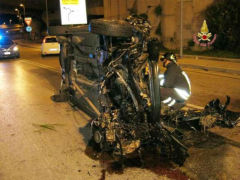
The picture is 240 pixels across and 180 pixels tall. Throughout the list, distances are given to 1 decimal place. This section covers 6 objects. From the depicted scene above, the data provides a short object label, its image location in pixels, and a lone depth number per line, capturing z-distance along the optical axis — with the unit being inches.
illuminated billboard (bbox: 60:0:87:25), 658.2
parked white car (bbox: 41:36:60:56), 858.8
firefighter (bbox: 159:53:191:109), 220.2
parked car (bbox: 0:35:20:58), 814.5
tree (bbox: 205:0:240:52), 652.1
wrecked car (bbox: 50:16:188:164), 168.7
